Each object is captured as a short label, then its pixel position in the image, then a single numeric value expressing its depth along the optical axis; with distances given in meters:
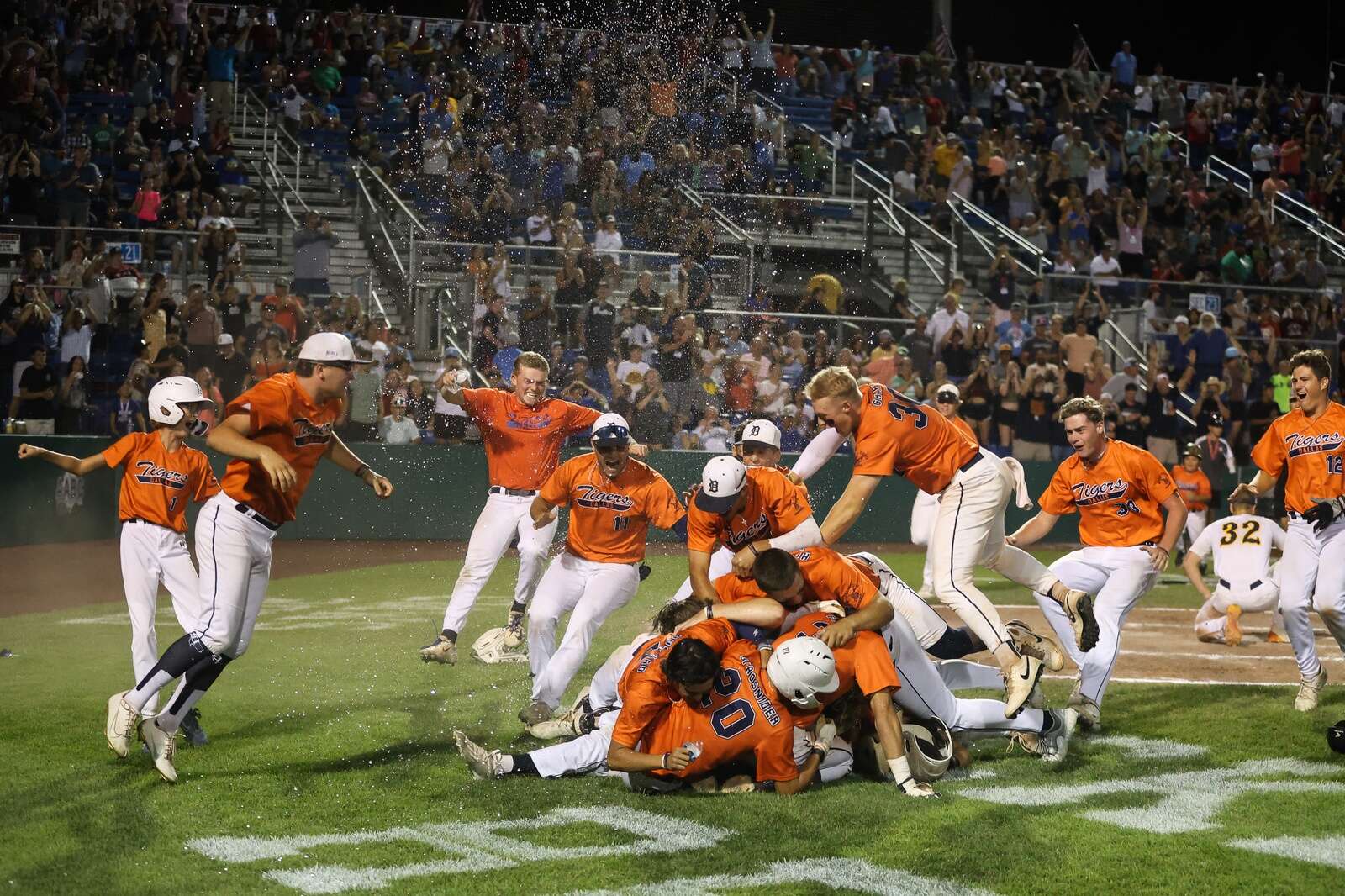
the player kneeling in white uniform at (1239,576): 12.15
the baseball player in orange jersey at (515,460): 10.59
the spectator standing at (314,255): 18.84
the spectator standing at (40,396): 17.48
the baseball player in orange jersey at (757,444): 9.48
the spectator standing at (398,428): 18.84
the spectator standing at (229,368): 17.48
